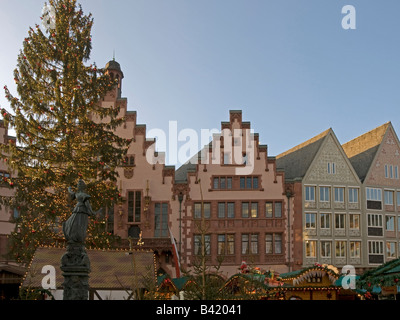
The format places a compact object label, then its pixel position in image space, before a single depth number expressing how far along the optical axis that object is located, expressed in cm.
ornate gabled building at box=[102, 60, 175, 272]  3988
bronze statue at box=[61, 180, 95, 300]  1465
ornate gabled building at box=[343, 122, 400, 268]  4175
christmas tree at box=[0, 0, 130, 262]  2820
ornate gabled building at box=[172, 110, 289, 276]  3988
